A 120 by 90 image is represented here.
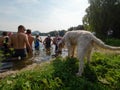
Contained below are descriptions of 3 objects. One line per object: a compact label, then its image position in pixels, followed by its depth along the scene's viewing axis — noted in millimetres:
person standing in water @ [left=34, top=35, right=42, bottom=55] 6901
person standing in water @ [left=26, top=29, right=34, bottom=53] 5247
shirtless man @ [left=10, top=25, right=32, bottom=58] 3929
